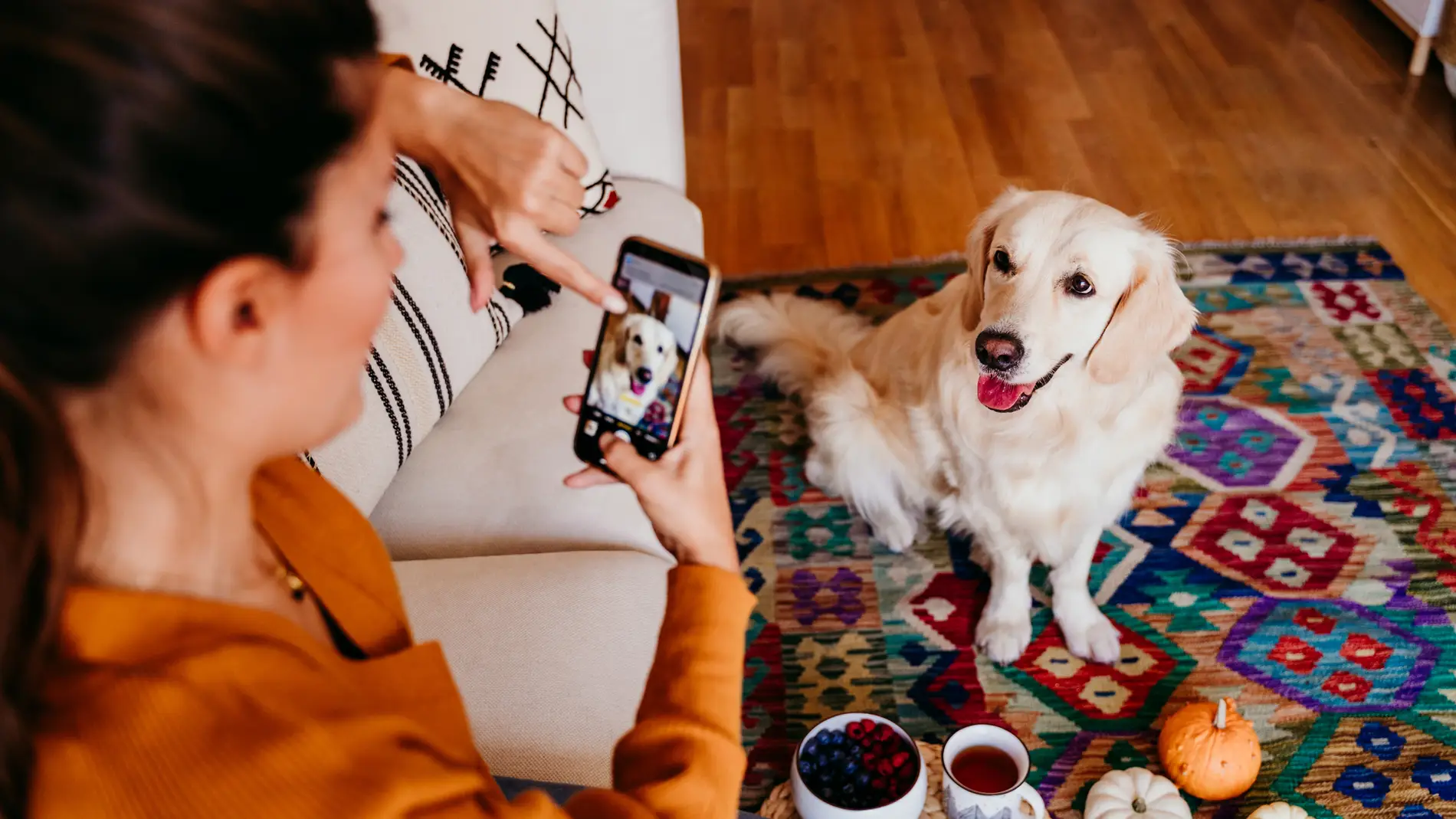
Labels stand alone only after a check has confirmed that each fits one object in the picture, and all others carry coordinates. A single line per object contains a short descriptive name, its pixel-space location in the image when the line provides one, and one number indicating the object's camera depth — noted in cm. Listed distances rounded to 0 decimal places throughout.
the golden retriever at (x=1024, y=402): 155
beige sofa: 115
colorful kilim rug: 167
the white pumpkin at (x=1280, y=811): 146
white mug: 137
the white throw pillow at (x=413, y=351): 138
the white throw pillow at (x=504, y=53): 164
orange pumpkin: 152
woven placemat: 146
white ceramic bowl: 134
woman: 46
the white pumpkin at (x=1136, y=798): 149
